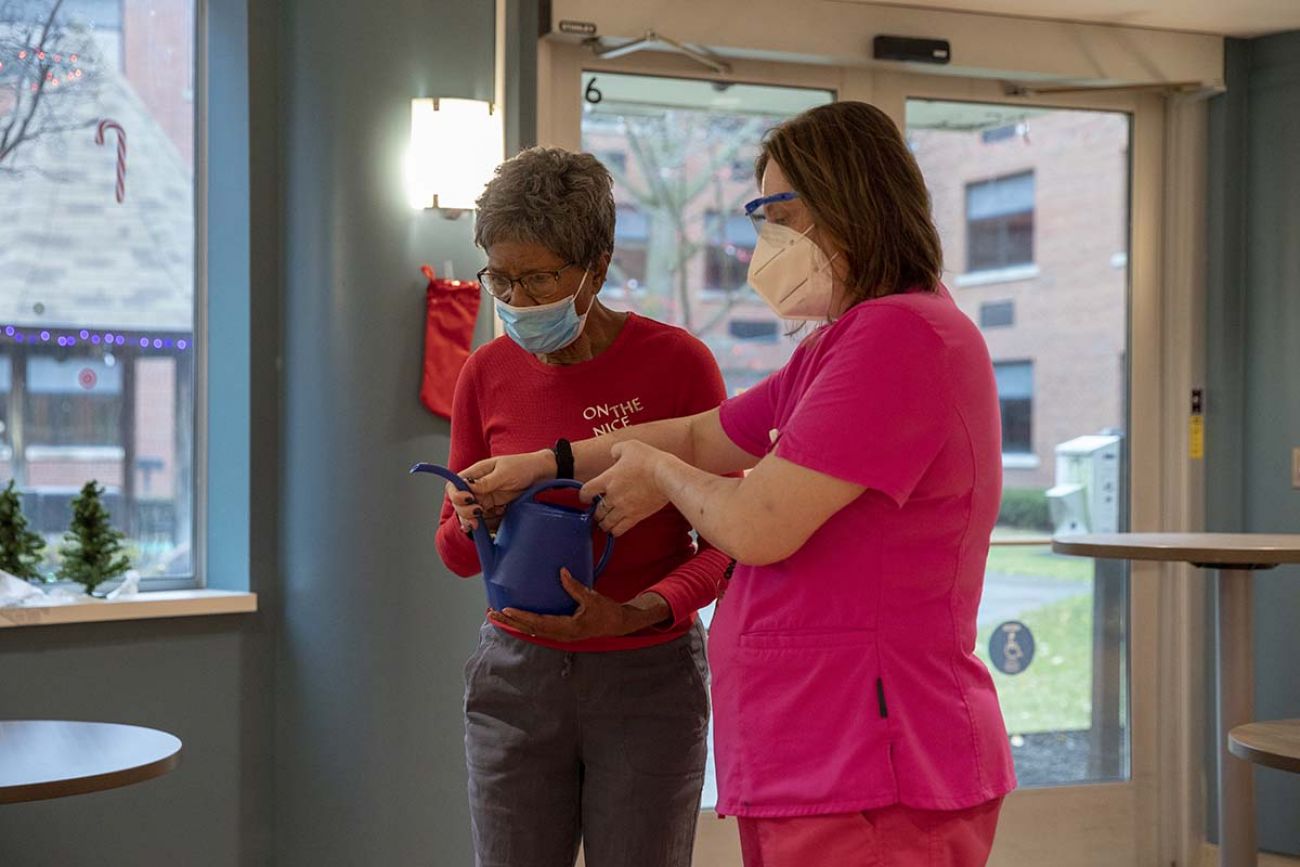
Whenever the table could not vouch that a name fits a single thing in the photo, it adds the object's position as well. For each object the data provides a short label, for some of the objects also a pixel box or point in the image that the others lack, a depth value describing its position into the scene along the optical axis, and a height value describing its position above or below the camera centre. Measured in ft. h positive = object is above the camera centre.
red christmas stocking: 10.21 +0.69
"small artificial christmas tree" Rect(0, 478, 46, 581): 9.83 -0.78
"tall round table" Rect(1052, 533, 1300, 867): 9.43 -1.24
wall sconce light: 9.96 +1.99
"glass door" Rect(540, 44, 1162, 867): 13.07 +0.25
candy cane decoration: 10.64 +2.03
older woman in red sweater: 5.41 -0.66
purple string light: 10.28 +0.67
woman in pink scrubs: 4.24 -0.38
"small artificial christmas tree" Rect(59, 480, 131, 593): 9.96 -0.83
